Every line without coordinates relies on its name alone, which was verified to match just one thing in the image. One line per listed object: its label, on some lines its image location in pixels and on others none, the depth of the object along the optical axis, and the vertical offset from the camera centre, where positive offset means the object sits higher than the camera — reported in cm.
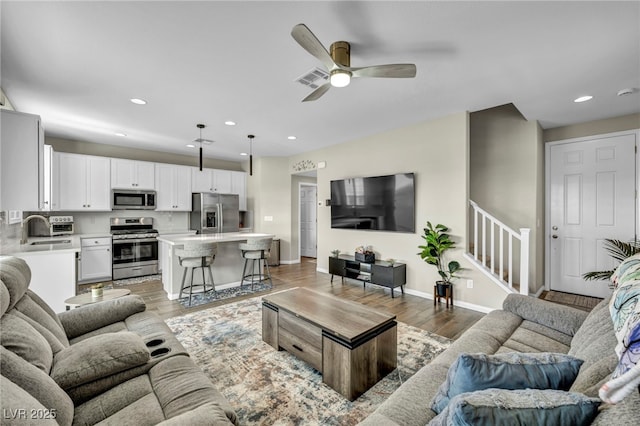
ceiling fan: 214 +114
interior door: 803 -28
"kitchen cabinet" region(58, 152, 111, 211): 496 +58
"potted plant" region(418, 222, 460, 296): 384 -60
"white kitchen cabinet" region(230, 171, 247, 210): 708 +68
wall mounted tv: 438 +15
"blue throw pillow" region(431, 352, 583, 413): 98 -60
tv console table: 425 -100
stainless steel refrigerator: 623 -2
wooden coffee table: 192 -99
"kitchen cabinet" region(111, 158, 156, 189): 548 +80
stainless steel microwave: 547 +27
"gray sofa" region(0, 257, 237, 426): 100 -74
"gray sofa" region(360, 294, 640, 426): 96 -84
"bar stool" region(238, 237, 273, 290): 441 -60
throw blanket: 69 -42
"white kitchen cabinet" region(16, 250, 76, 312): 290 -68
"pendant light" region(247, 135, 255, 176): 499 +139
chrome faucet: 370 -27
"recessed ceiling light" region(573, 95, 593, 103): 324 +134
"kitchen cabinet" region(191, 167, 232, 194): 650 +78
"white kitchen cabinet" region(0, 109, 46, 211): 246 +47
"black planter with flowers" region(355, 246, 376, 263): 463 -74
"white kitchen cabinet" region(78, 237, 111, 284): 496 -88
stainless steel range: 525 -72
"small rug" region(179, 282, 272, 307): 396 -129
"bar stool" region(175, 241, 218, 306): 382 -60
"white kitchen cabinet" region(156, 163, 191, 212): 602 +56
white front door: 381 +7
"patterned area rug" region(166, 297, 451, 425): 183 -133
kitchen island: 412 -83
